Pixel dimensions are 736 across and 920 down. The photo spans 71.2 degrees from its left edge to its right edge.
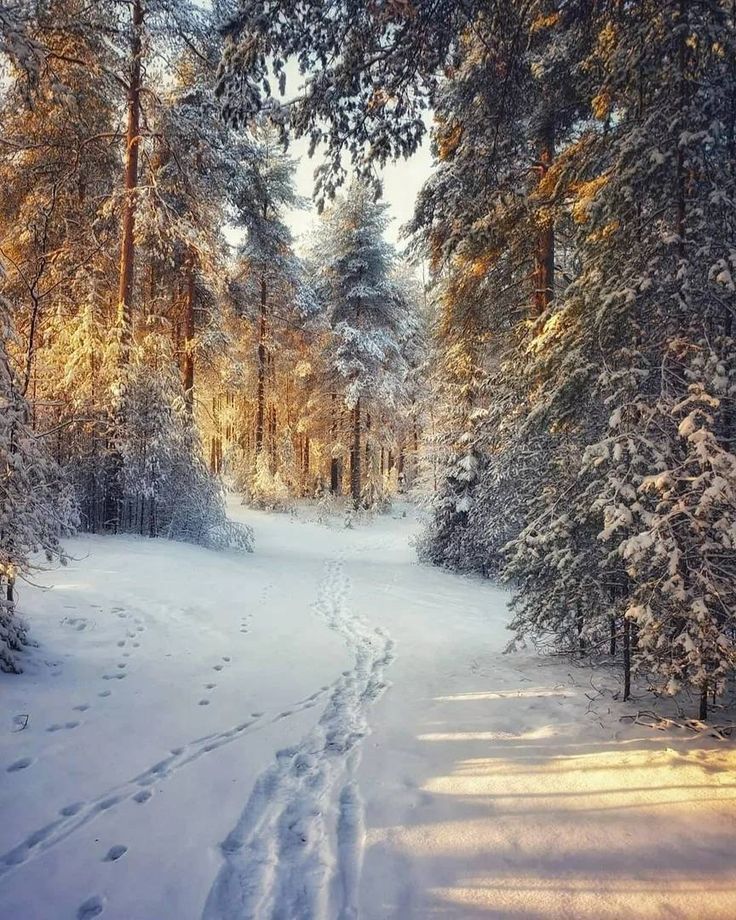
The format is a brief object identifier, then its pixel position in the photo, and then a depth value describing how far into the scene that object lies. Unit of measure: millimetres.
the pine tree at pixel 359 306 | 21328
